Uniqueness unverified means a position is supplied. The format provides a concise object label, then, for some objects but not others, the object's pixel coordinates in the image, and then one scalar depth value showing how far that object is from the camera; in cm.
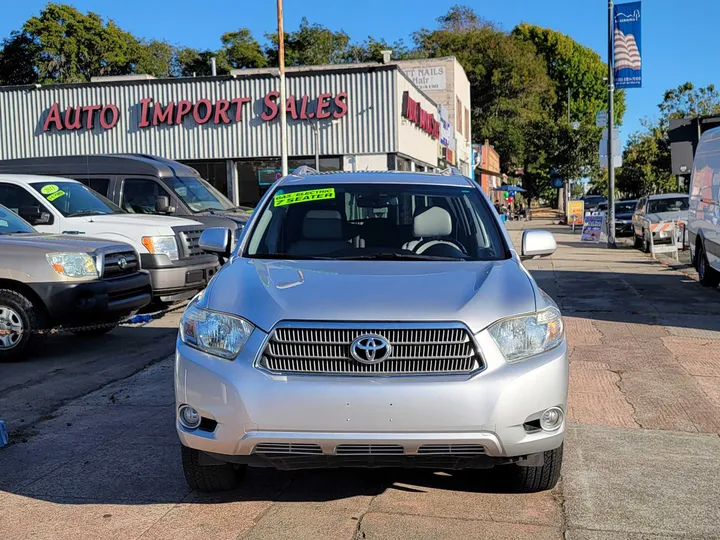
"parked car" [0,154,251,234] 1328
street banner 2378
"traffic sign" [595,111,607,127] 2666
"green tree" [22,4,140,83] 5562
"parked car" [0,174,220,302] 1051
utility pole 2236
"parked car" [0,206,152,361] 810
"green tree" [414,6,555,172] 6762
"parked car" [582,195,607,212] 5246
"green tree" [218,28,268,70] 6462
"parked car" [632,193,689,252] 2252
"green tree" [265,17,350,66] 6297
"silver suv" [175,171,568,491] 374
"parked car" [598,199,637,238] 3158
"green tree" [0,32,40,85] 5669
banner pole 2502
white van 1302
